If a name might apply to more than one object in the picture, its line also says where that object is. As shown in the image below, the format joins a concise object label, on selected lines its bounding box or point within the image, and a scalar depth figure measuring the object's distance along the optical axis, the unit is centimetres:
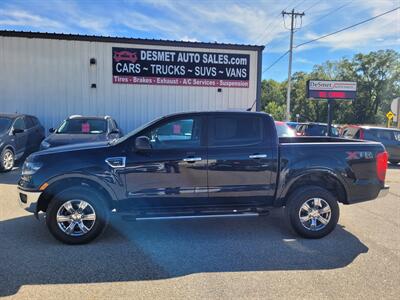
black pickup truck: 468
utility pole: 3406
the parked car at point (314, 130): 1795
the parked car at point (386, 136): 1485
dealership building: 1441
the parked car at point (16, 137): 978
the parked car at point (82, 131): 918
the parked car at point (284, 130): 969
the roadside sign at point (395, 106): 2207
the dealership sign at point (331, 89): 1703
